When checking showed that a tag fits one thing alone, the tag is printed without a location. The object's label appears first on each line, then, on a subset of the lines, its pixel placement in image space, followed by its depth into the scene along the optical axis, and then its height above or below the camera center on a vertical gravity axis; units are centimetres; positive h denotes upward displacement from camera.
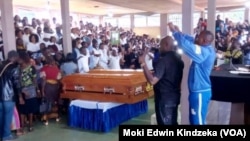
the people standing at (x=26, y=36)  688 -6
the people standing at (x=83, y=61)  659 -66
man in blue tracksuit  303 -47
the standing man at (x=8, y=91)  459 -89
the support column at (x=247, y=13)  1556 +78
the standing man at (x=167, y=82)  312 -55
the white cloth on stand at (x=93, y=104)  506 -126
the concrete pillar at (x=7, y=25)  563 +17
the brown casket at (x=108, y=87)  496 -96
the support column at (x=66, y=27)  734 +12
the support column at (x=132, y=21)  1943 +66
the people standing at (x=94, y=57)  755 -65
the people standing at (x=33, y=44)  671 -25
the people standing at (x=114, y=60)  774 -75
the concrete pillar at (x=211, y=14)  724 +37
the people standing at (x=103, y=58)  780 -69
